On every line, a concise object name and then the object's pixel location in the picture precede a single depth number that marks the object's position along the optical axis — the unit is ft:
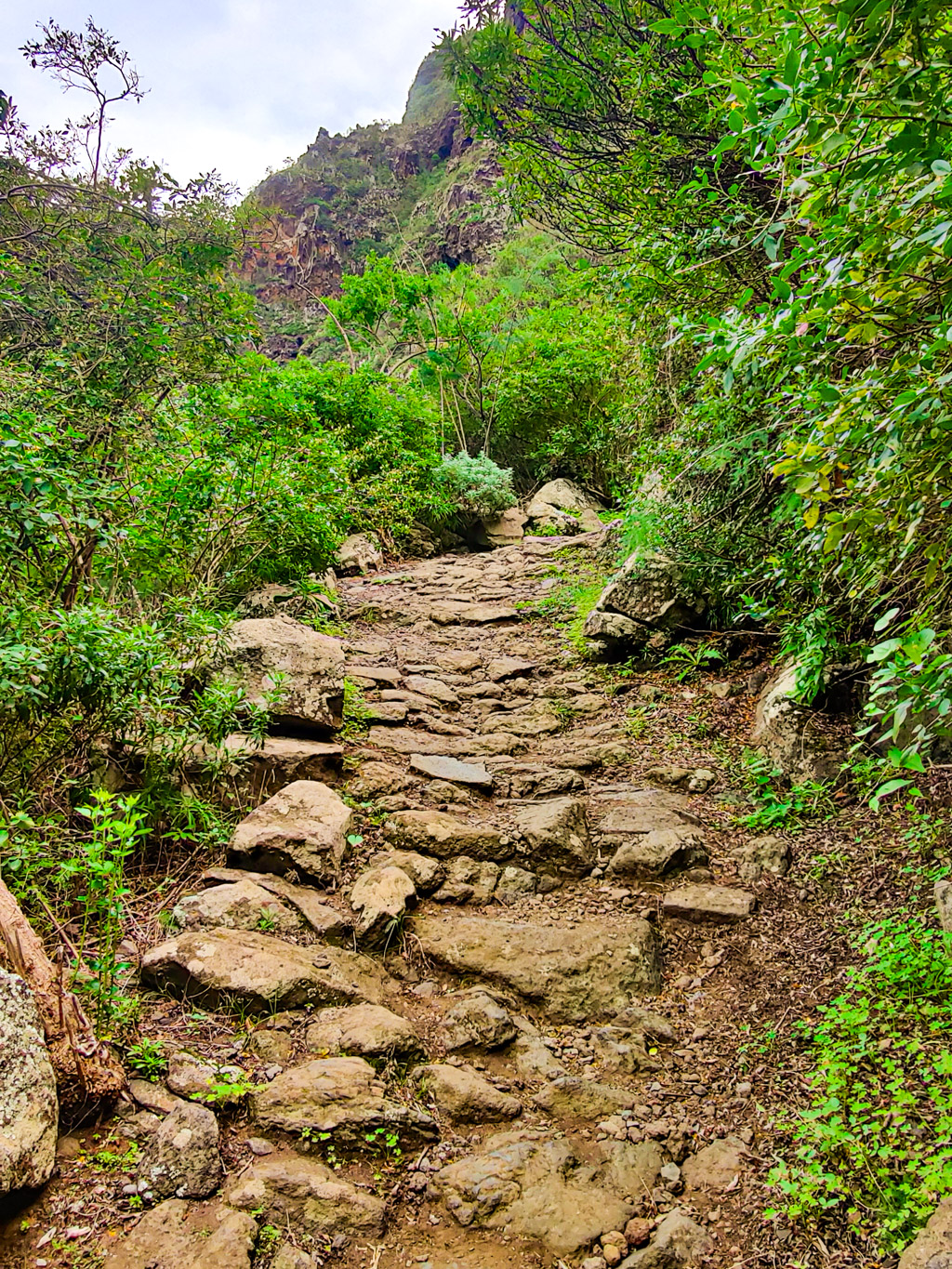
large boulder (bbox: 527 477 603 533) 47.74
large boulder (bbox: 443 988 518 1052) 9.09
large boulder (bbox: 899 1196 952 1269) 5.32
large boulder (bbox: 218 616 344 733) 14.71
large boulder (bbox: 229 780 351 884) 11.17
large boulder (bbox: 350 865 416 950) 10.55
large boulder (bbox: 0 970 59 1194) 5.49
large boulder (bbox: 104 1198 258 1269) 5.58
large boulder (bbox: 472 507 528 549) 45.44
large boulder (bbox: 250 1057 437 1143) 7.27
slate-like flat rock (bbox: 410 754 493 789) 15.57
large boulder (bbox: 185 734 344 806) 12.25
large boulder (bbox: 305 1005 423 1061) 8.36
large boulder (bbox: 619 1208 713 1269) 6.30
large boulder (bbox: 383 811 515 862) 12.94
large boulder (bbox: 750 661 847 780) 13.52
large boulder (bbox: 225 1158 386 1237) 6.29
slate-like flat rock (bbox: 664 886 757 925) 11.34
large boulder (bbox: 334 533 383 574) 34.12
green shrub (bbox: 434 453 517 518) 44.68
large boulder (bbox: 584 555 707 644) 20.35
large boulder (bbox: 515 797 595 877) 13.05
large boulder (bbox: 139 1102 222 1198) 6.24
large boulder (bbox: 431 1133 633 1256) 6.68
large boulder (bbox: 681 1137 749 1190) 7.21
